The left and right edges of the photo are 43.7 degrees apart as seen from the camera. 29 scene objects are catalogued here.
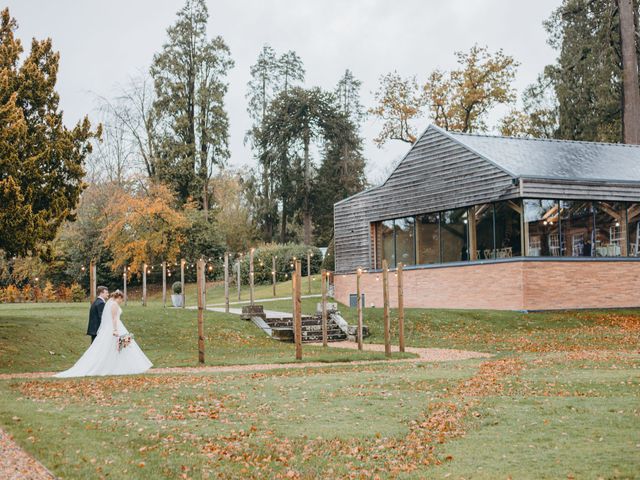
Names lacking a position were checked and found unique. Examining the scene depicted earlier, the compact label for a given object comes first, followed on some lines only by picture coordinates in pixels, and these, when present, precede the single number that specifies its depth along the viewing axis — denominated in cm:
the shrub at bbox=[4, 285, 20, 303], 4253
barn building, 2805
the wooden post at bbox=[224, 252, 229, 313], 2841
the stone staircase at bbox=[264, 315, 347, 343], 2500
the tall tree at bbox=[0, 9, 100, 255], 1950
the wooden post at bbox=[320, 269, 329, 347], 2014
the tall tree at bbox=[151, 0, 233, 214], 5291
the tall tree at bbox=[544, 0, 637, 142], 4134
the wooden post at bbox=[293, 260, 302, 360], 1839
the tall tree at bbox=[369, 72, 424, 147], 4897
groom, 1672
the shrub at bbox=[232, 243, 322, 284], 4847
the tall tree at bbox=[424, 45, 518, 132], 4656
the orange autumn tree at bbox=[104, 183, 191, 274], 4606
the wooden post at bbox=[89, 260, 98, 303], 2630
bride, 1589
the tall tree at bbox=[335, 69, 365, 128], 6475
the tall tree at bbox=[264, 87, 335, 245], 5681
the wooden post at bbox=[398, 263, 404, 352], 1956
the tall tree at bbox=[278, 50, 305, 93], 6369
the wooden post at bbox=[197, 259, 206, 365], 1830
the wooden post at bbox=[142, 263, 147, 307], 3145
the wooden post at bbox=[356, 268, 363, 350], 2016
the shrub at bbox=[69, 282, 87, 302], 4531
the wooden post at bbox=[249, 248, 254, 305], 2792
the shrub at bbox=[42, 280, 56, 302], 4394
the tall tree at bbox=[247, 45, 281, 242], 5767
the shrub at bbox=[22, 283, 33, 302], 4372
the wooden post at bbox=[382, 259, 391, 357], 1905
